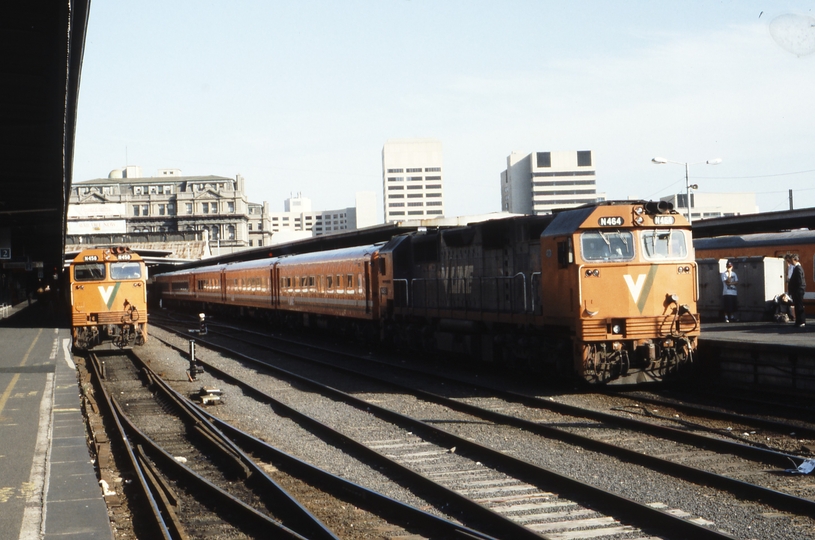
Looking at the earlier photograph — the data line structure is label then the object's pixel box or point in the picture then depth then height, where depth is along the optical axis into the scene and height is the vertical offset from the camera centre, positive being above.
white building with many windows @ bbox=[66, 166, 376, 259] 148.38 +17.63
